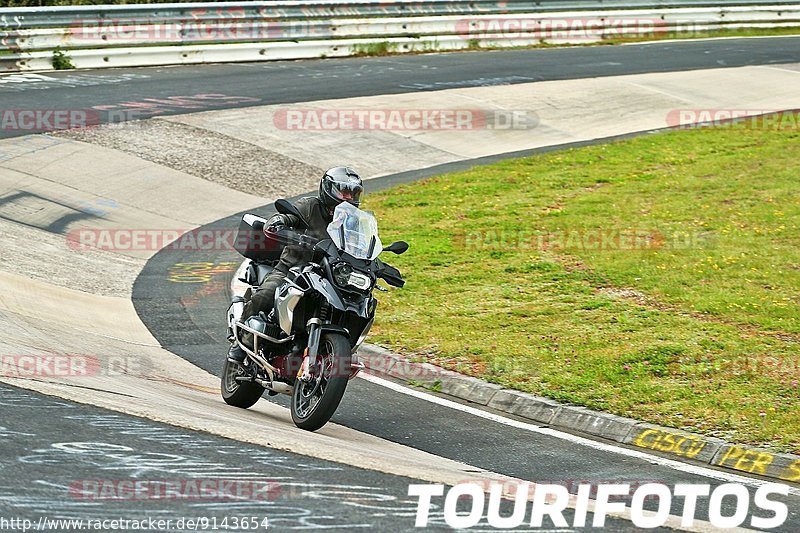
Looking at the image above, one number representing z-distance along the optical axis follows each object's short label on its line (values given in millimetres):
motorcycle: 15865
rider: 16984
